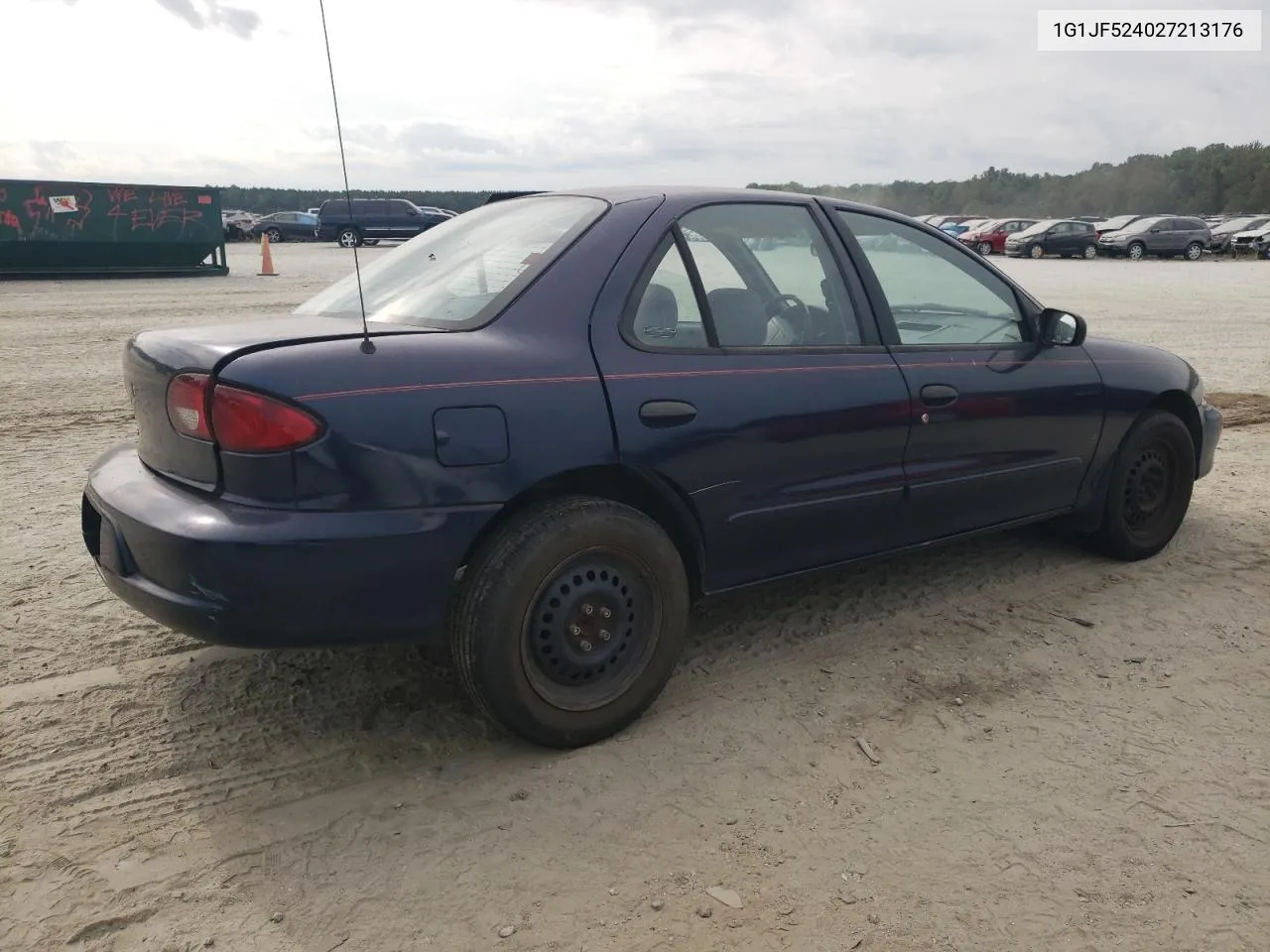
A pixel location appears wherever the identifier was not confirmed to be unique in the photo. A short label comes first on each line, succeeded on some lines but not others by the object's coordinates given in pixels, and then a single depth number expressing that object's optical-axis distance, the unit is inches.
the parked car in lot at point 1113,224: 1349.7
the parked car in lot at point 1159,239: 1298.0
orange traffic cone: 827.4
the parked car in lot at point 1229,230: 1406.3
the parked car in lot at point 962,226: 1472.9
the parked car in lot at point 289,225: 1611.7
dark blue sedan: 97.3
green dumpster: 737.6
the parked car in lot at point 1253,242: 1355.8
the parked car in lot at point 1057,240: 1302.9
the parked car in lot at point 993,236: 1368.1
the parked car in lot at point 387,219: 1280.8
